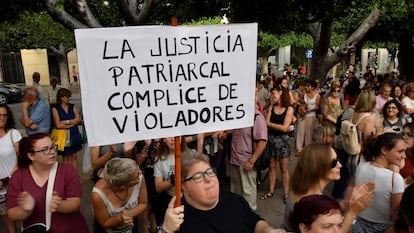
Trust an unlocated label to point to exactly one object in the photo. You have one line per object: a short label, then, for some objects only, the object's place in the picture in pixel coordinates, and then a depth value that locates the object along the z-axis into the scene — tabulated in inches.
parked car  716.7
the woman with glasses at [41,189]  106.9
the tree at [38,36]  967.0
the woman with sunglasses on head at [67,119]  225.3
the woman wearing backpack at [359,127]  186.9
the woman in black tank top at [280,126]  206.7
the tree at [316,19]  327.6
